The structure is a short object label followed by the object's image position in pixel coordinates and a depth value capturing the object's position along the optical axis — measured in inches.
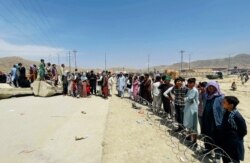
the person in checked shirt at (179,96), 181.0
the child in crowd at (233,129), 115.0
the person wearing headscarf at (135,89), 375.4
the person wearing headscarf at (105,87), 403.3
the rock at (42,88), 397.5
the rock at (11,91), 382.9
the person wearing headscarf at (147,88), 330.7
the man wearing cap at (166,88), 234.6
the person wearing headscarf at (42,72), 405.3
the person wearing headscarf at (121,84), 421.4
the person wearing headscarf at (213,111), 137.1
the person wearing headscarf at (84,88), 399.0
